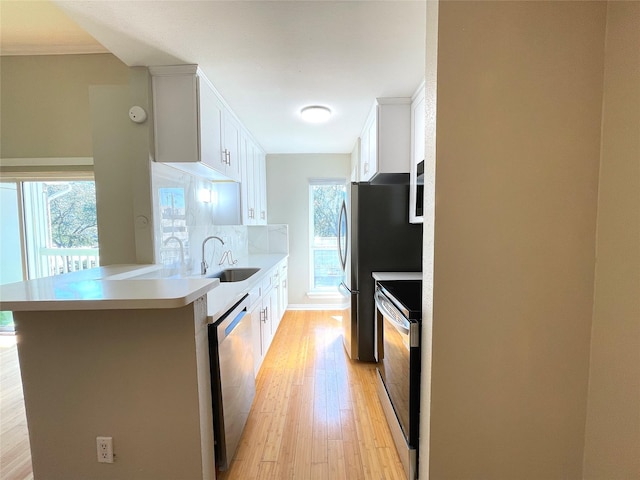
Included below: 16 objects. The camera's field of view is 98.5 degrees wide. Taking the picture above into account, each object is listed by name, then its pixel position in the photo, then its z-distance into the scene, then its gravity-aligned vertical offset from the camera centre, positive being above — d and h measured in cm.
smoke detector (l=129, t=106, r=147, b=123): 179 +72
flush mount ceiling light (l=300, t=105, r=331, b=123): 247 +102
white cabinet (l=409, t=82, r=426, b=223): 208 +52
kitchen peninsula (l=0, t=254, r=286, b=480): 115 -68
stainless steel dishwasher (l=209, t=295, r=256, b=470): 133 -83
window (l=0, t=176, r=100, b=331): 289 -2
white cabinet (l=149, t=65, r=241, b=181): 181 +74
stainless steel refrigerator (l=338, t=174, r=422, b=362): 251 -13
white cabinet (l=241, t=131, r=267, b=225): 301 +52
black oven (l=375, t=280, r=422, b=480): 129 -76
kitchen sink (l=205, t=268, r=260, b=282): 291 -53
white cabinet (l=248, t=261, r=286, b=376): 222 -85
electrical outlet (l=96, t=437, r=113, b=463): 119 -97
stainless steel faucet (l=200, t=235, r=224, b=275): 251 -37
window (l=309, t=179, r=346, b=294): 430 +4
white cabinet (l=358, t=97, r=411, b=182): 231 +75
